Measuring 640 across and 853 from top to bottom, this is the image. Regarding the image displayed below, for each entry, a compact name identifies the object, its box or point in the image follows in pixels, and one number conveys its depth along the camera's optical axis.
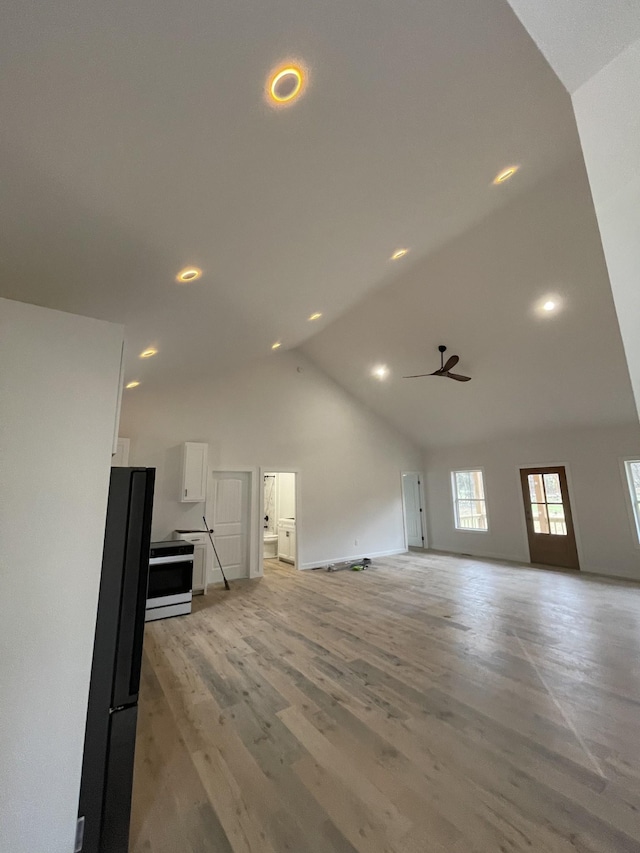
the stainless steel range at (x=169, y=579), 4.16
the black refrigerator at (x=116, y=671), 1.36
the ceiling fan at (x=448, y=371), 4.91
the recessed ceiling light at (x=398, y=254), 3.40
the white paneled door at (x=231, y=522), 5.79
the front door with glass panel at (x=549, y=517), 6.53
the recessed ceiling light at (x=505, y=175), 2.75
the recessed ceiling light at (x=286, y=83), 1.33
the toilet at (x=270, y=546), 8.19
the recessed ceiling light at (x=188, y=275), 2.33
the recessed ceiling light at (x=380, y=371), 6.66
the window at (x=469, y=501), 7.89
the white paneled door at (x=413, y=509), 8.95
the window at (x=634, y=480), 5.83
